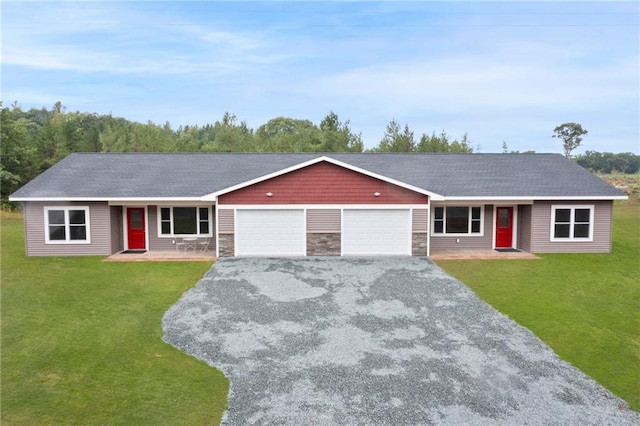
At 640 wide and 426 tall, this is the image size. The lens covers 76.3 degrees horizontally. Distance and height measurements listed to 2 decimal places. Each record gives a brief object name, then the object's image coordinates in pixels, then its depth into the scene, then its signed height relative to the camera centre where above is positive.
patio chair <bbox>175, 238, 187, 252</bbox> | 16.59 -2.53
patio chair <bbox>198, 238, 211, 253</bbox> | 16.59 -2.54
